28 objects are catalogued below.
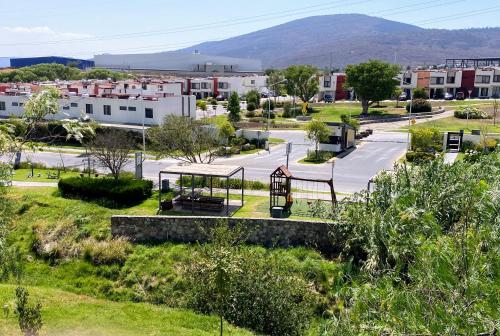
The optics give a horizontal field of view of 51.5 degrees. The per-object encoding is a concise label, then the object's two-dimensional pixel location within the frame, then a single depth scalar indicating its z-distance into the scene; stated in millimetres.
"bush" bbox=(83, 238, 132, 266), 22906
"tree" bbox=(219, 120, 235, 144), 47594
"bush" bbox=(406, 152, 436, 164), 41325
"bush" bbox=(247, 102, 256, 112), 80625
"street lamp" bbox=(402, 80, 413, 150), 47372
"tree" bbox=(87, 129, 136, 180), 31578
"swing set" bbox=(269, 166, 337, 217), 25275
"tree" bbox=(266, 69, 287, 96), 92788
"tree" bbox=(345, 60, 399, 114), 73000
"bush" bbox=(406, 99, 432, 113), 74375
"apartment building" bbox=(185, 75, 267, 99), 98375
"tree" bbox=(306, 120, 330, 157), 43969
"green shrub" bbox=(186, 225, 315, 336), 17781
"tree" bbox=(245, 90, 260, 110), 84144
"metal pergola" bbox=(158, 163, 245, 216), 25391
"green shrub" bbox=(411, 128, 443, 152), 44344
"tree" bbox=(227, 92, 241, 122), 66375
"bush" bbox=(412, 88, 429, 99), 83988
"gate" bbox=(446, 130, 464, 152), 46094
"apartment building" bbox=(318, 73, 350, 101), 97375
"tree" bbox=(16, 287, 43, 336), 13523
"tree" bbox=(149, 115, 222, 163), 34312
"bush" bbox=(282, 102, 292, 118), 76712
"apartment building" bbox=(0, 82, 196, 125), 57719
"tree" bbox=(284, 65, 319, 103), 82500
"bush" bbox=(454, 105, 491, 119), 67312
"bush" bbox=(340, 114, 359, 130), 54381
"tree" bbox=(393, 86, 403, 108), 76750
